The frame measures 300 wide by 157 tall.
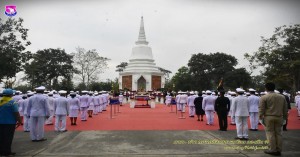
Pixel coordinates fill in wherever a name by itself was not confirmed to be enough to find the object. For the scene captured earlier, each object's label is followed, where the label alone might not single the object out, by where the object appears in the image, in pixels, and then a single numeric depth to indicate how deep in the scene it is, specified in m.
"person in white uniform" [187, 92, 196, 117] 17.33
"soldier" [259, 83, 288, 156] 6.95
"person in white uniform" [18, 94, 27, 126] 12.79
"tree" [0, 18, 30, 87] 21.75
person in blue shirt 7.02
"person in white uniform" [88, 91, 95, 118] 17.59
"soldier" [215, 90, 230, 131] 11.29
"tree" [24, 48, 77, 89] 47.94
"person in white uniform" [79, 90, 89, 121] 15.45
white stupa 48.12
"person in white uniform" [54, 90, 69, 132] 11.32
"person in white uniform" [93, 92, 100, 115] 18.52
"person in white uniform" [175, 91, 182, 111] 20.52
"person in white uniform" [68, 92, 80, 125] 13.09
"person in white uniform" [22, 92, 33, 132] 11.40
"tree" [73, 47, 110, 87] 48.03
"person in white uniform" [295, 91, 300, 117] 17.17
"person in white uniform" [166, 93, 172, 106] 28.73
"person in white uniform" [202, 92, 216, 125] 13.48
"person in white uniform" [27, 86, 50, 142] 9.05
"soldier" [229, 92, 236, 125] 13.69
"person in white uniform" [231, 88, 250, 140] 9.27
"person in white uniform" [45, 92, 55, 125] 13.65
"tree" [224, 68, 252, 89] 47.66
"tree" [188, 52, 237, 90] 51.55
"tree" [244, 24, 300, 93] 22.64
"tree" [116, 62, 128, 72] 78.72
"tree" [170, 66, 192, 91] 52.64
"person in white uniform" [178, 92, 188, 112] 19.24
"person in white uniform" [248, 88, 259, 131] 11.89
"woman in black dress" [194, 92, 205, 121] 14.92
